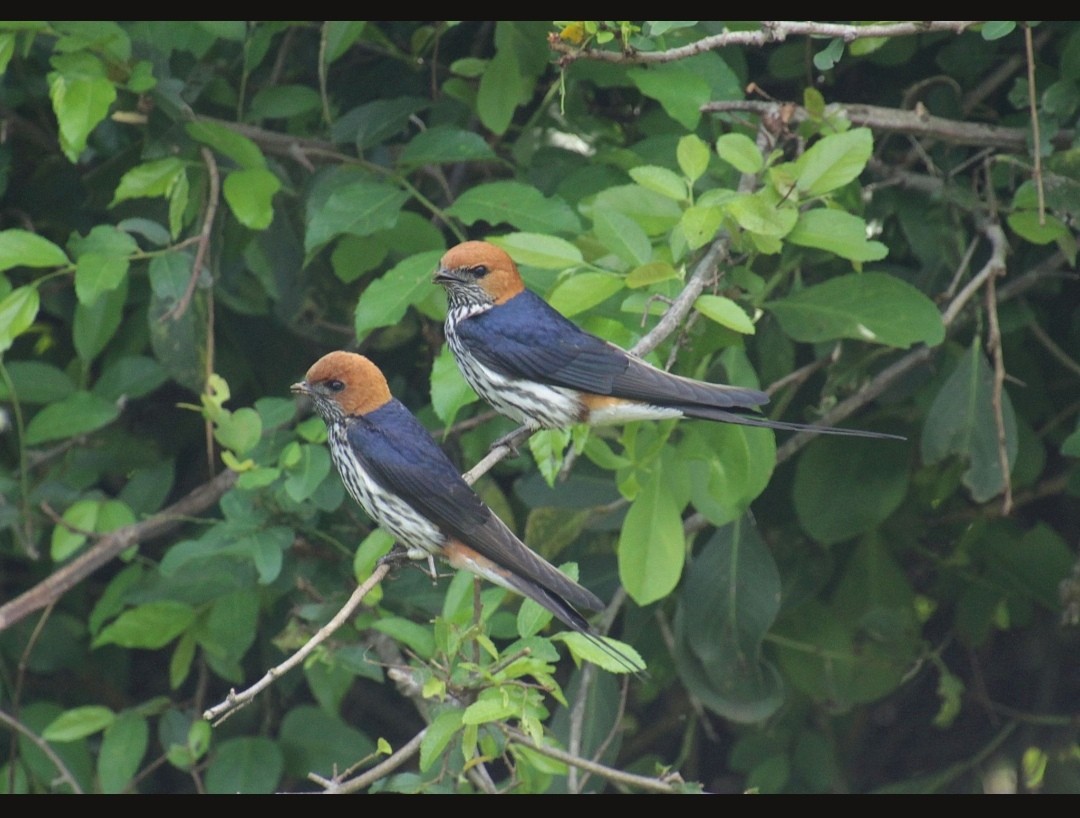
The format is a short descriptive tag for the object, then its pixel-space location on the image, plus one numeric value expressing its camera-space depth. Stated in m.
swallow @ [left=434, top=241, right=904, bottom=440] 6.25
